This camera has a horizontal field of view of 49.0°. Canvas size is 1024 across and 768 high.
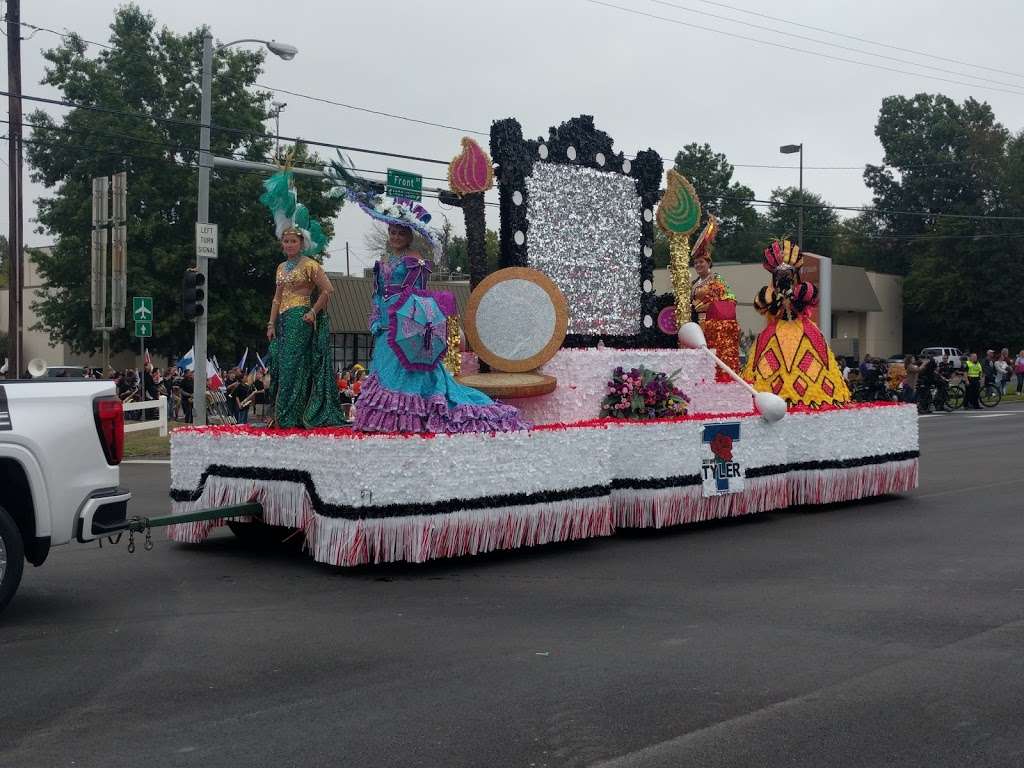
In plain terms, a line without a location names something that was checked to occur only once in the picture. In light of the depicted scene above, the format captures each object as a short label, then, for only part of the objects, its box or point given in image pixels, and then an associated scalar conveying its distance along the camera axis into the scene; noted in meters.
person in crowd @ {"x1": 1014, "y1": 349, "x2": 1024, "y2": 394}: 39.97
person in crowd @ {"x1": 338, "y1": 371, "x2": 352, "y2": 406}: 18.78
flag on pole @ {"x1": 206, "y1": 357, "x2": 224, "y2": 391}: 20.32
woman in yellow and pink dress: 11.95
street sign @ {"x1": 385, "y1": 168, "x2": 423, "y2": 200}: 14.91
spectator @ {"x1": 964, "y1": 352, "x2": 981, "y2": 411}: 31.66
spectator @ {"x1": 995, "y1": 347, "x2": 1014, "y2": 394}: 36.04
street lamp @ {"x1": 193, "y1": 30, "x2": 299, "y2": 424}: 20.30
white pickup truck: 6.35
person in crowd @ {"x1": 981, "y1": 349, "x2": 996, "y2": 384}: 33.91
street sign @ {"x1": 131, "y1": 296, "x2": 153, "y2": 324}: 22.17
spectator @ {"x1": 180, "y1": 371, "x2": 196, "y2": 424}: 25.30
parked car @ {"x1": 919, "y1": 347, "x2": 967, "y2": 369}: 49.89
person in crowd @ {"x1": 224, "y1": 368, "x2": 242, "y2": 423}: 22.42
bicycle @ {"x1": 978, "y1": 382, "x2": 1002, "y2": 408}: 33.34
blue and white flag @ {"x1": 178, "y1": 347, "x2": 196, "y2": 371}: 24.53
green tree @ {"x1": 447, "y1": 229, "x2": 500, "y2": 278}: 33.03
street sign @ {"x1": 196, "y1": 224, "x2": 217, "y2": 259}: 19.89
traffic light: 19.19
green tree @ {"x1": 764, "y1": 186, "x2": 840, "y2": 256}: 69.94
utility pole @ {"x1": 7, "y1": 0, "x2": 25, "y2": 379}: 20.53
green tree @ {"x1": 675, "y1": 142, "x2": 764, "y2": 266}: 66.00
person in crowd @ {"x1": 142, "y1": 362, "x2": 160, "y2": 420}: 28.45
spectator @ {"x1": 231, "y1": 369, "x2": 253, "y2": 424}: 21.38
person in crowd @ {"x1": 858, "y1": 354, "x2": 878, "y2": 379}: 30.67
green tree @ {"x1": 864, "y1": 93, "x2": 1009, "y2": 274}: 61.34
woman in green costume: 9.51
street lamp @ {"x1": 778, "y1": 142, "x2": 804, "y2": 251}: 35.16
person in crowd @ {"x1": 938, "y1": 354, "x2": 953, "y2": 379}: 31.06
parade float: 8.17
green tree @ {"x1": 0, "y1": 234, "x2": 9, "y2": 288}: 61.55
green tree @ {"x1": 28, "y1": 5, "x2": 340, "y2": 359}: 34.62
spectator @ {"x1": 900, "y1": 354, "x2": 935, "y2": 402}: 29.77
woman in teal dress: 8.65
